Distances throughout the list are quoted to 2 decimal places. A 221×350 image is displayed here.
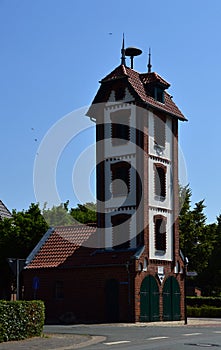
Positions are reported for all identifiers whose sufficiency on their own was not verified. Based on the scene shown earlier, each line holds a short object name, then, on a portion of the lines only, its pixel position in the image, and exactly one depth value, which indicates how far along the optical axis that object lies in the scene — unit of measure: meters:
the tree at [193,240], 64.56
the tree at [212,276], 73.56
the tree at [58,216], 58.53
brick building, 41.94
